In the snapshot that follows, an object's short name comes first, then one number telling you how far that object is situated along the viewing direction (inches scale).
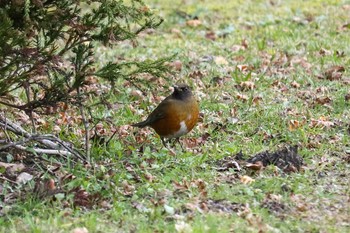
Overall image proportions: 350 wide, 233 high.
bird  546.3
